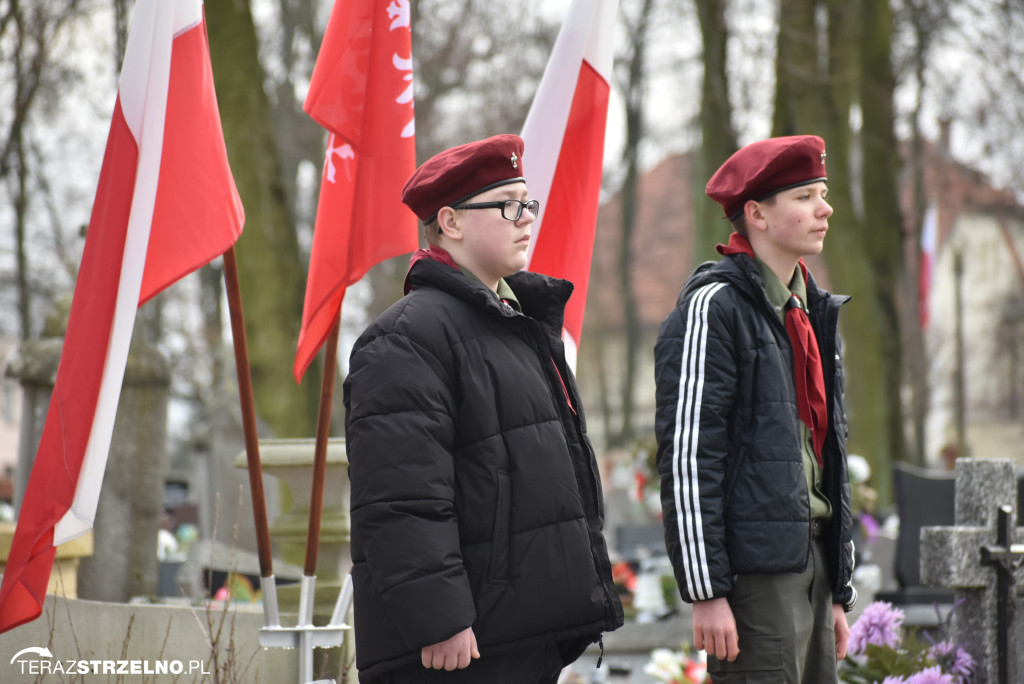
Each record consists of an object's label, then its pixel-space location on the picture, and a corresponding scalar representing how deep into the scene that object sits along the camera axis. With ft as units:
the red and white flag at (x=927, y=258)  131.23
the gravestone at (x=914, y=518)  56.75
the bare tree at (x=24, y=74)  91.76
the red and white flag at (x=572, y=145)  32.76
